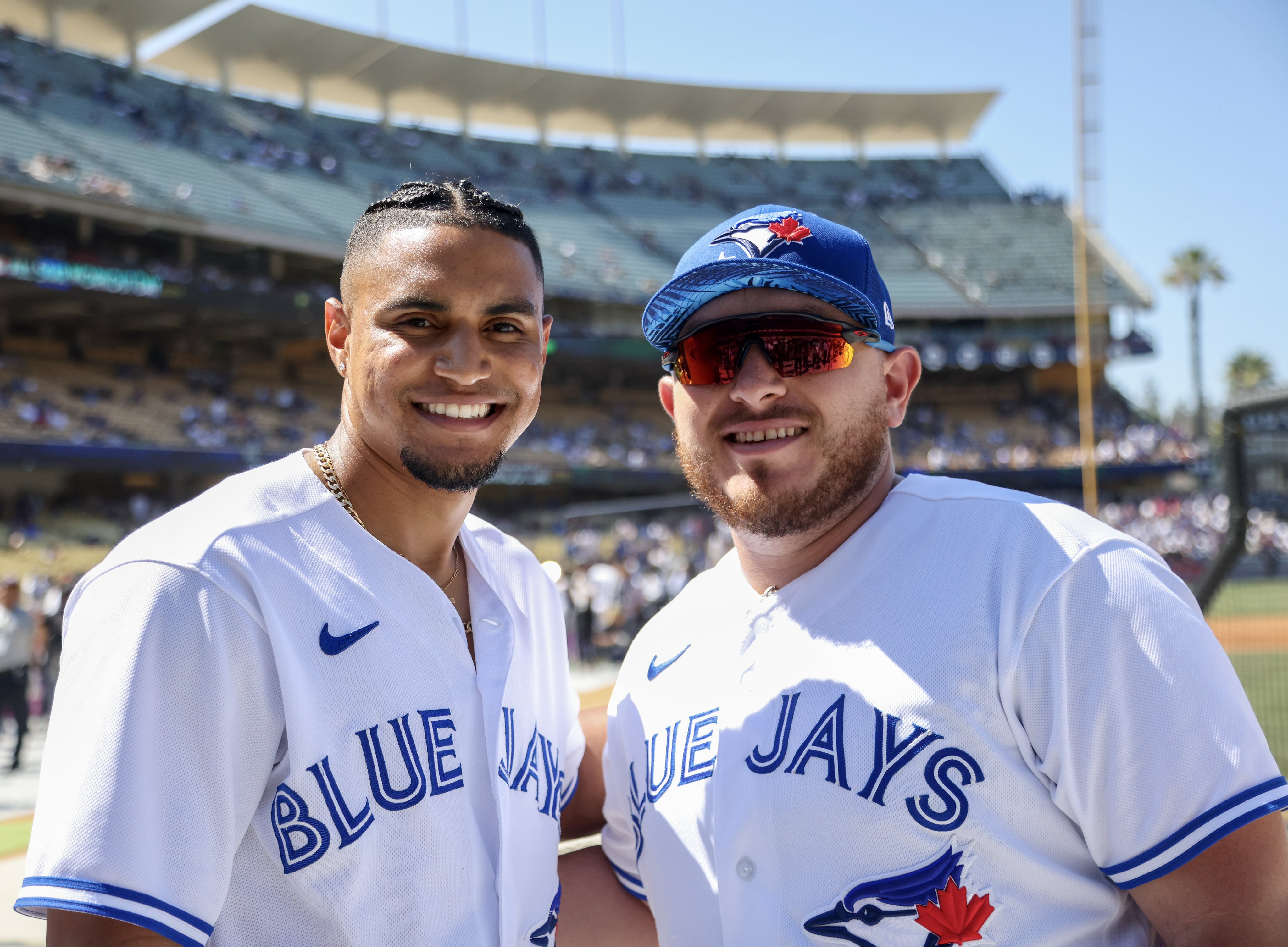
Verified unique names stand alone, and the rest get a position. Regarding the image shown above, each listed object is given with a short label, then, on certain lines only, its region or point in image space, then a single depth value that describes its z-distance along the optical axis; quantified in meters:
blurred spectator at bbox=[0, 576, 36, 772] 9.79
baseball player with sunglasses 1.68
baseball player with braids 1.67
